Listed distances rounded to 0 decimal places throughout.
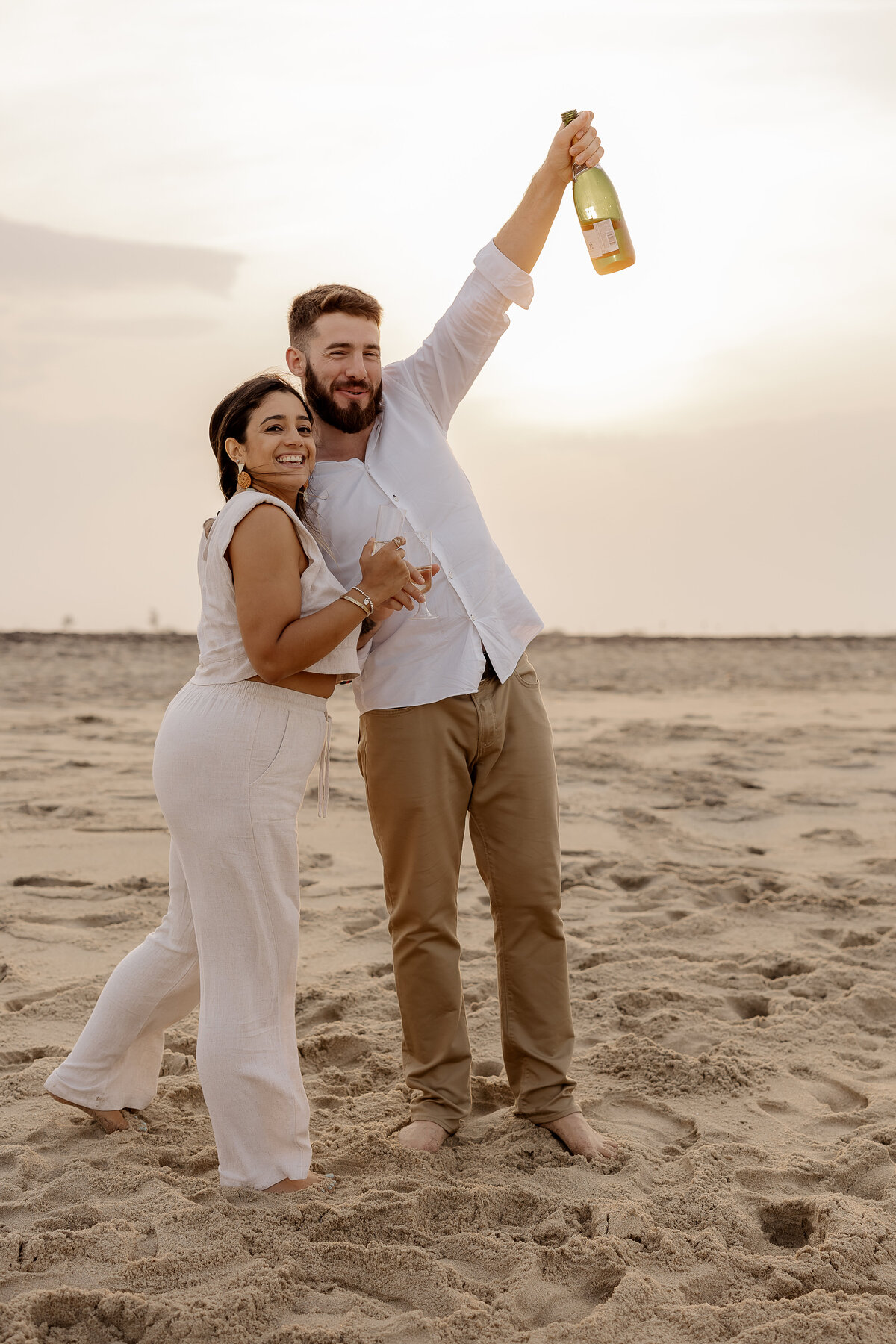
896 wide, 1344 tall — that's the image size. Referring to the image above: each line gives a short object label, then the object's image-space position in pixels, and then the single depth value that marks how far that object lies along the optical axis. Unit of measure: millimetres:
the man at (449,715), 2916
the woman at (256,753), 2461
